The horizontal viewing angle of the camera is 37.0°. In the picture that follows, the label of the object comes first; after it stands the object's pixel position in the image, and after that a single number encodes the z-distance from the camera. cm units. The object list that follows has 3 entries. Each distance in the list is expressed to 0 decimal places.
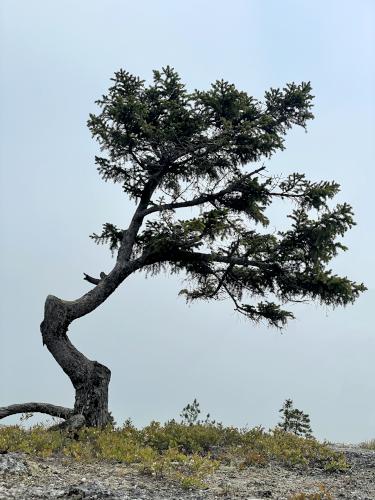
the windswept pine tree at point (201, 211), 1758
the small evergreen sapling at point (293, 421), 2662
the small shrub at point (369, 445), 1965
